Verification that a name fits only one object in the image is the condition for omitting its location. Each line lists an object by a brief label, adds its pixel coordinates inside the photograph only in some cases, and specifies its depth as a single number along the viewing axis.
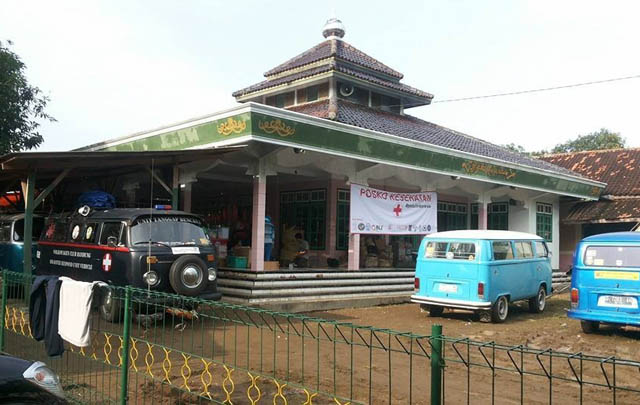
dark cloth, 5.30
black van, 9.33
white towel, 4.96
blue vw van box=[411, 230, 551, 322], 11.17
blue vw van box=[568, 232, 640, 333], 9.39
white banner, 14.43
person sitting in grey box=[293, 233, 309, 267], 15.48
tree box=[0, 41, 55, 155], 16.72
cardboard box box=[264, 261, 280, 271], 12.83
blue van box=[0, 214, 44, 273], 12.95
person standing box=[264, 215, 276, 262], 13.43
